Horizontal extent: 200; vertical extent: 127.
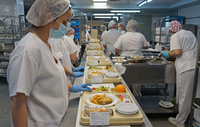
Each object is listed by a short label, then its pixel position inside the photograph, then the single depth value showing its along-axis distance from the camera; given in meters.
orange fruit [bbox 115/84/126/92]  1.43
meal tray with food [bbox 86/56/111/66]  2.38
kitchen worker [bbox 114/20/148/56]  3.50
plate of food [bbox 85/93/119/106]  1.21
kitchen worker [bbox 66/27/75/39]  3.03
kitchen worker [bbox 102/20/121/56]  5.00
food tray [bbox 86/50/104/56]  3.14
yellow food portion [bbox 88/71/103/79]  1.80
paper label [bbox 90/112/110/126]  0.99
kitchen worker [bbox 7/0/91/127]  0.86
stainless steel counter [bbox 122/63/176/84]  2.78
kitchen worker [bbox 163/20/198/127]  2.53
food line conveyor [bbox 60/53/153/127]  1.07
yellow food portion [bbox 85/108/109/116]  1.02
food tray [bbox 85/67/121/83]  1.71
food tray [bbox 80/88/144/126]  1.00
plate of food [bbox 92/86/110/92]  1.47
